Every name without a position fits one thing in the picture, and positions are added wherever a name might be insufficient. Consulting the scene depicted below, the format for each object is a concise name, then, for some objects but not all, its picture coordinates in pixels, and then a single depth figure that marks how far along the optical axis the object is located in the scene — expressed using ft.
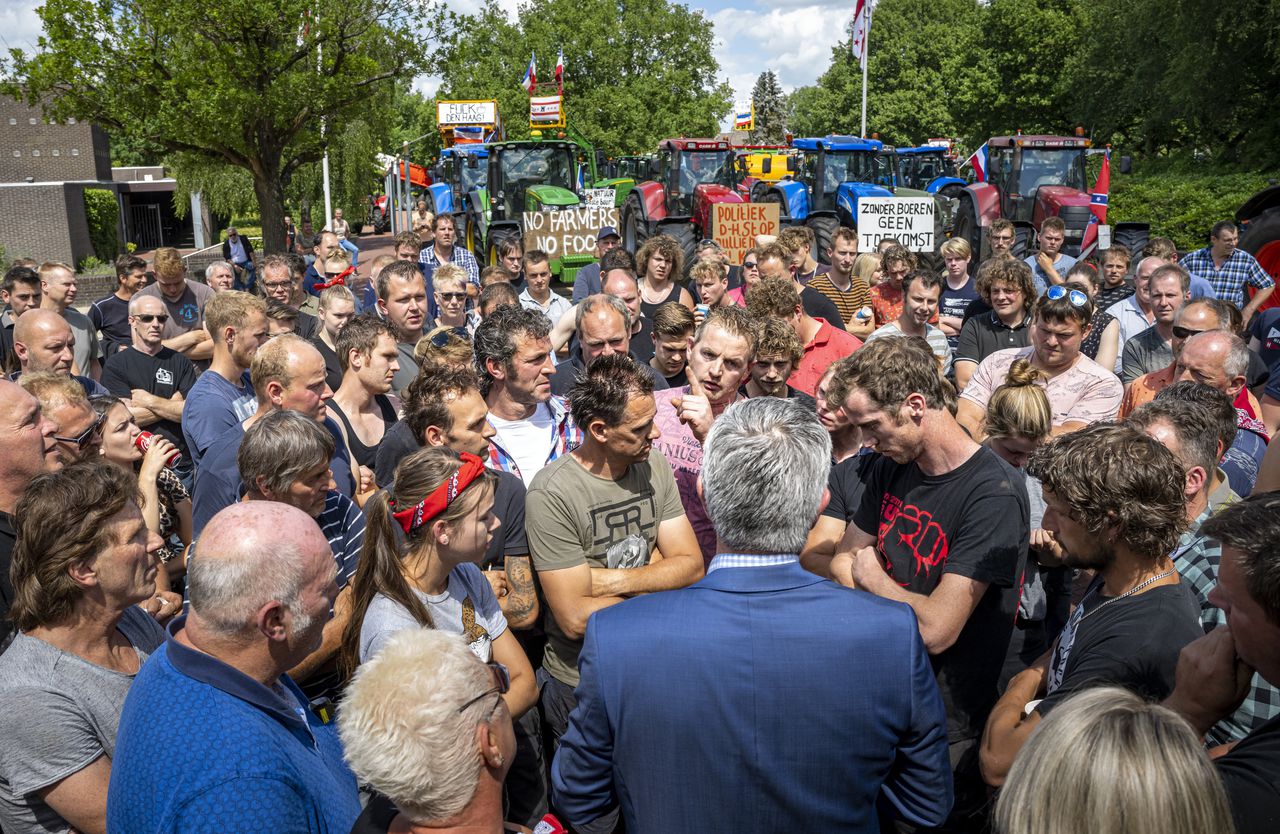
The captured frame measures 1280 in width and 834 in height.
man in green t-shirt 10.41
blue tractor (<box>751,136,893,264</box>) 56.54
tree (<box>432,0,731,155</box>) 126.11
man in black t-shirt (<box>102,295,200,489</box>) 18.57
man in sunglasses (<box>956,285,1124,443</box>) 15.12
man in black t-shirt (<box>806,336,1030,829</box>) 9.11
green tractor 57.72
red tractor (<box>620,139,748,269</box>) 54.34
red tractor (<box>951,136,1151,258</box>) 50.93
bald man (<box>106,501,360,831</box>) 6.14
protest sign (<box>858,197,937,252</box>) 38.04
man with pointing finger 12.84
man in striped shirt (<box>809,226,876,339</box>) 26.78
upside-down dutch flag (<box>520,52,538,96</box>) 90.54
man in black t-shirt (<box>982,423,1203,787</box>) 7.51
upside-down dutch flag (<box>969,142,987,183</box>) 59.47
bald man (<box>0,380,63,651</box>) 10.25
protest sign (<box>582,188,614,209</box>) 57.25
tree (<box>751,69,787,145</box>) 223.71
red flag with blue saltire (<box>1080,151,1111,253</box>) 46.91
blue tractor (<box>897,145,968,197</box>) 65.36
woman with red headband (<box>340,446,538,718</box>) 8.96
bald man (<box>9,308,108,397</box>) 16.67
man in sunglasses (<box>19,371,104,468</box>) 11.95
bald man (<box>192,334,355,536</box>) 12.44
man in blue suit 6.45
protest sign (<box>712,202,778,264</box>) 38.81
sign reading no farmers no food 42.93
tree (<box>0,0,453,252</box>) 49.67
